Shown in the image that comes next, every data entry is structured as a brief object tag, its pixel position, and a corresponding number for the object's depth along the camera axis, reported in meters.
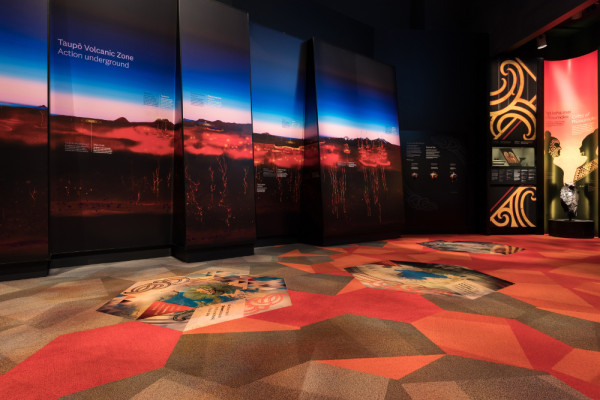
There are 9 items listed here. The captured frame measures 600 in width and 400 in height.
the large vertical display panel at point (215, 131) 3.74
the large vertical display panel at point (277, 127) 4.81
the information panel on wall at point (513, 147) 6.25
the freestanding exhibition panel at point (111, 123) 3.35
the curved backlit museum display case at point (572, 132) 5.93
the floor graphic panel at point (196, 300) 1.98
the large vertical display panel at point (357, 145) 4.99
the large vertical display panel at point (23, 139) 2.86
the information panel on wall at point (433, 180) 6.39
